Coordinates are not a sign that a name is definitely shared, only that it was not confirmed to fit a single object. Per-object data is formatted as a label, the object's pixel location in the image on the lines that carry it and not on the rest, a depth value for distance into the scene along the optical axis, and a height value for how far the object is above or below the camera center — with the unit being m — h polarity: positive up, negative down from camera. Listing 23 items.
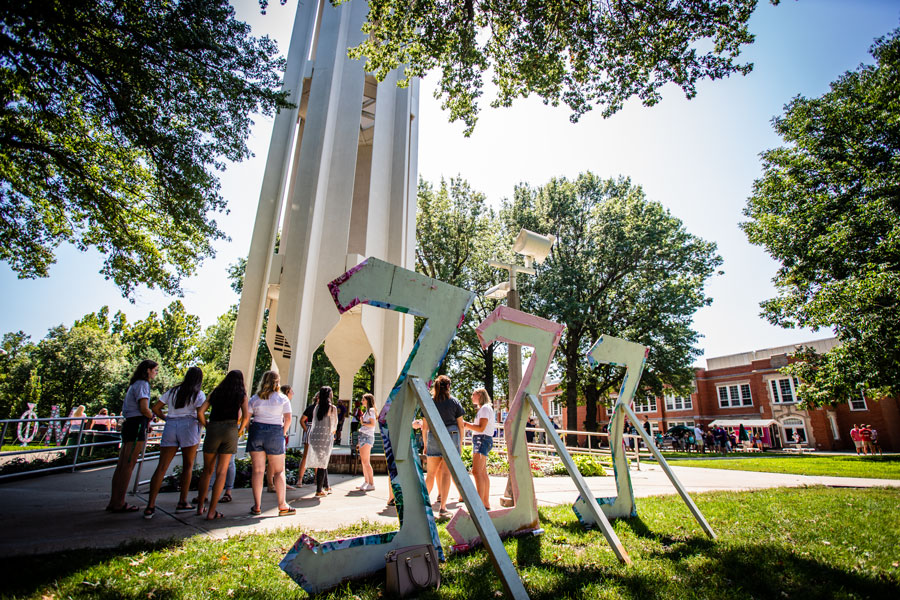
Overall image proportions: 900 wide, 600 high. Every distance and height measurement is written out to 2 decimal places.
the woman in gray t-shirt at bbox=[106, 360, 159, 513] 5.14 -0.27
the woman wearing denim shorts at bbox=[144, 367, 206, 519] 5.11 -0.20
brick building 28.55 +1.48
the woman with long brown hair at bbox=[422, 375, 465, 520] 5.59 -0.11
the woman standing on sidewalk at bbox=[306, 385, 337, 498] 6.85 -0.37
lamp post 6.47 +2.68
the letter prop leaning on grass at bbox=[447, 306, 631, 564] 3.96 +0.01
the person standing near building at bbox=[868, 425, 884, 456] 24.88 -0.74
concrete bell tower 15.88 +8.87
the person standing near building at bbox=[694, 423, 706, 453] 26.72 -0.85
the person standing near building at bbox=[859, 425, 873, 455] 24.17 -0.28
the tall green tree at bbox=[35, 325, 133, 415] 32.19 +3.18
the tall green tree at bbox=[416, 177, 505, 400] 26.62 +10.98
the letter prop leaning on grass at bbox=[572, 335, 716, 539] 5.10 +0.10
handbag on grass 2.79 -1.03
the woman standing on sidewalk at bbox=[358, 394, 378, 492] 7.47 -0.37
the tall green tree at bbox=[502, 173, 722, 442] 22.94 +8.41
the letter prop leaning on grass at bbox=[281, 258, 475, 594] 2.83 -0.04
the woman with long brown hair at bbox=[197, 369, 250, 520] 5.08 -0.14
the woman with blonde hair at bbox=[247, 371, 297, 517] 5.28 -0.32
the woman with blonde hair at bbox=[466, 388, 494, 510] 5.43 -0.32
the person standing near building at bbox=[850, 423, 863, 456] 24.83 -0.46
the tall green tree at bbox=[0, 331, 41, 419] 35.88 +1.87
